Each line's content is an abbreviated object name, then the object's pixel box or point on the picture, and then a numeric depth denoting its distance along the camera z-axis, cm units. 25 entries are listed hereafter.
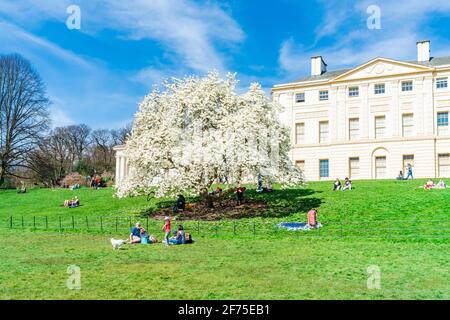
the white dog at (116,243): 2203
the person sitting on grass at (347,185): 4198
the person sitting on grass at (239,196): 3772
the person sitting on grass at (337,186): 4273
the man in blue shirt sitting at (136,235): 2445
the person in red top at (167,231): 2369
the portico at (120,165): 7288
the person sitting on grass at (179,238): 2409
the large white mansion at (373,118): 5456
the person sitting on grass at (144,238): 2456
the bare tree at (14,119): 6619
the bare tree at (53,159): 6625
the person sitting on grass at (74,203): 4591
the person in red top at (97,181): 6612
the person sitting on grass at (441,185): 3847
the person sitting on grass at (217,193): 3834
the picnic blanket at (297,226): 2756
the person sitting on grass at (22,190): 6256
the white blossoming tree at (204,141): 3344
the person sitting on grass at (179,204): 3707
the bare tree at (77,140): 10184
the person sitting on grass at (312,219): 2748
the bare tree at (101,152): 10069
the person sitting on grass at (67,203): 4642
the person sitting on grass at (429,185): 3875
